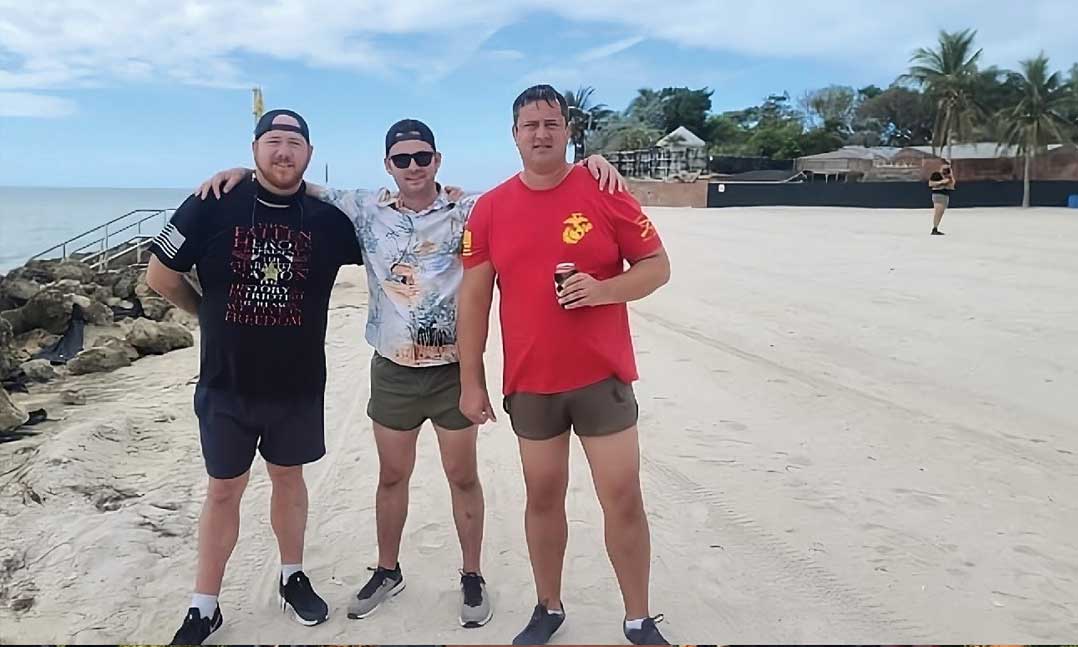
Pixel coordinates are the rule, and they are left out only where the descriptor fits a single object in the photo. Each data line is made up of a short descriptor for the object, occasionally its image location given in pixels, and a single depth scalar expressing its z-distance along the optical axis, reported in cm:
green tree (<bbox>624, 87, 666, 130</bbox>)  8188
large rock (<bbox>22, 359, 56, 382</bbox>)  1049
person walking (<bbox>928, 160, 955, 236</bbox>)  1945
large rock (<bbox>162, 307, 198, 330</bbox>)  1391
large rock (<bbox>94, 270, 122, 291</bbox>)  2073
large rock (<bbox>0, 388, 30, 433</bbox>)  762
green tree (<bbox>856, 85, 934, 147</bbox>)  6969
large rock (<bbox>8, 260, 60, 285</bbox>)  2053
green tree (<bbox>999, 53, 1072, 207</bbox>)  4578
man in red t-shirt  303
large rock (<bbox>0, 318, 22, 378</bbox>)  1070
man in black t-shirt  327
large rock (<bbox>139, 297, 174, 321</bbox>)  1523
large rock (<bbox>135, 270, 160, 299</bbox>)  1761
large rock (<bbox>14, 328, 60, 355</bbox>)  1402
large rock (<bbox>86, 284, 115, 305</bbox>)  1842
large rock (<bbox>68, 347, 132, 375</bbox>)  1047
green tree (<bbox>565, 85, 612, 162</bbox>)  6925
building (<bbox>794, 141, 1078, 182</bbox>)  4788
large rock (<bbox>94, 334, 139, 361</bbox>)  1085
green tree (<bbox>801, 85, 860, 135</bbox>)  7888
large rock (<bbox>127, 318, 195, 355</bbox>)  1135
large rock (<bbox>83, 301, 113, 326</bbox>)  1591
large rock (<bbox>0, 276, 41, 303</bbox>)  1819
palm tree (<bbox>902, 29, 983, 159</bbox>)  5228
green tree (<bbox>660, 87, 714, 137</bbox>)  7944
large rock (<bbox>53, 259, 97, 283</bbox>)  2093
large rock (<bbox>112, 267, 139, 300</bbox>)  1945
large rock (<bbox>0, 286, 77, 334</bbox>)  1502
